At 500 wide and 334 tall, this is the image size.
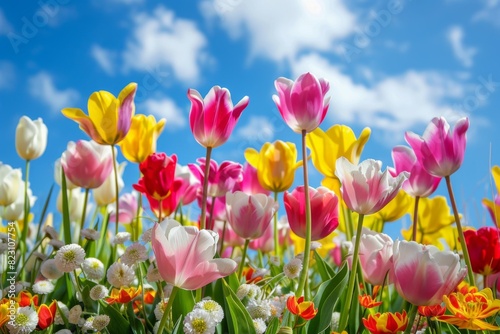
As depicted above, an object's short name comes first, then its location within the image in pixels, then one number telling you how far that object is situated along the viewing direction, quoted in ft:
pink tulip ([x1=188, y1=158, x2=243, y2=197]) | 5.26
